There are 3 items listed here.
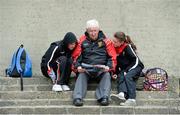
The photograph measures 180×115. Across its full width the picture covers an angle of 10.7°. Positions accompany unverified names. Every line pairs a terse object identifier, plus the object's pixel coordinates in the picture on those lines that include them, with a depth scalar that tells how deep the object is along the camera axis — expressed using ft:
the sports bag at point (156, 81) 45.31
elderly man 43.14
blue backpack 47.06
